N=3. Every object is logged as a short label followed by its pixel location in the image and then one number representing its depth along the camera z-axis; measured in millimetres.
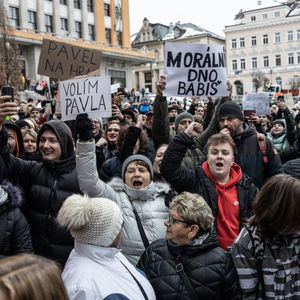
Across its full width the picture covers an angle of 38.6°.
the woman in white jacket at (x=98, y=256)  2141
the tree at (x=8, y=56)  24553
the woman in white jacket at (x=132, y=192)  3104
